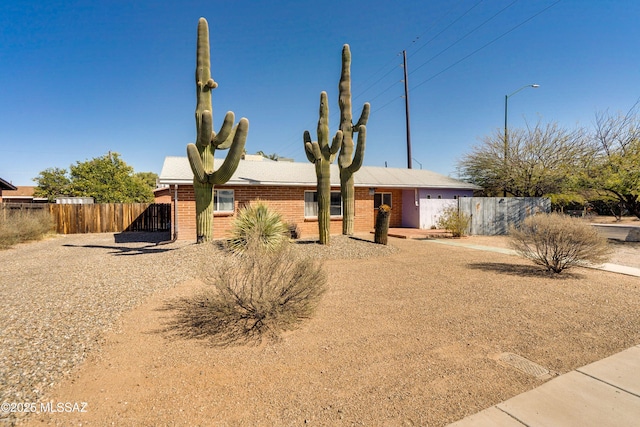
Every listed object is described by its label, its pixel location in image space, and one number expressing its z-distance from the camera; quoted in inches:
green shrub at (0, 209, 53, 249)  469.4
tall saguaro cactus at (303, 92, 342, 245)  426.6
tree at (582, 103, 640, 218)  504.4
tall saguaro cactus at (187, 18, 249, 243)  379.2
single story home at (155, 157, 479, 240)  512.4
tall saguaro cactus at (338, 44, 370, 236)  492.7
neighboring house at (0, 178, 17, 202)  745.5
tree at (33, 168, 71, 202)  1273.4
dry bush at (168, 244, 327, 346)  164.4
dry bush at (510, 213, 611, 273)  271.1
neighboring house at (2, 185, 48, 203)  1268.5
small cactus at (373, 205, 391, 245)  433.4
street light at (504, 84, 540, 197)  818.0
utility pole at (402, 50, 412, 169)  1008.5
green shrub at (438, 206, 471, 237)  585.6
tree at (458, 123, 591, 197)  741.1
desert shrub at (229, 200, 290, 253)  369.1
